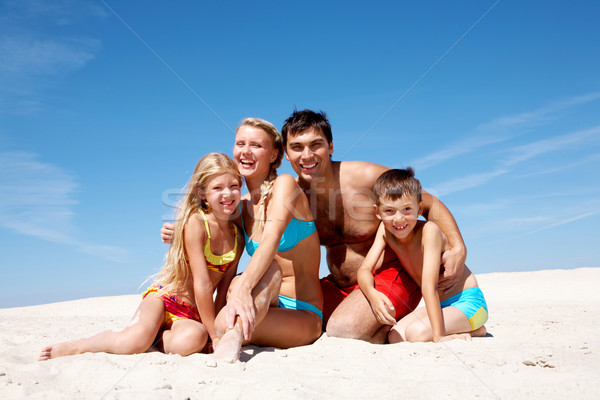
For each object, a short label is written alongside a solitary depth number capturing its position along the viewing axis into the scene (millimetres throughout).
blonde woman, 3688
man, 4719
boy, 4258
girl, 3793
